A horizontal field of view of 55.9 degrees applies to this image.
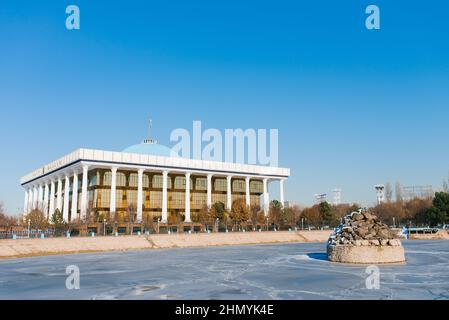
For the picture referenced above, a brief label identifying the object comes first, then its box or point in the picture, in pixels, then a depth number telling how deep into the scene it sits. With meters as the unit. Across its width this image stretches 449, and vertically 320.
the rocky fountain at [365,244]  25.08
